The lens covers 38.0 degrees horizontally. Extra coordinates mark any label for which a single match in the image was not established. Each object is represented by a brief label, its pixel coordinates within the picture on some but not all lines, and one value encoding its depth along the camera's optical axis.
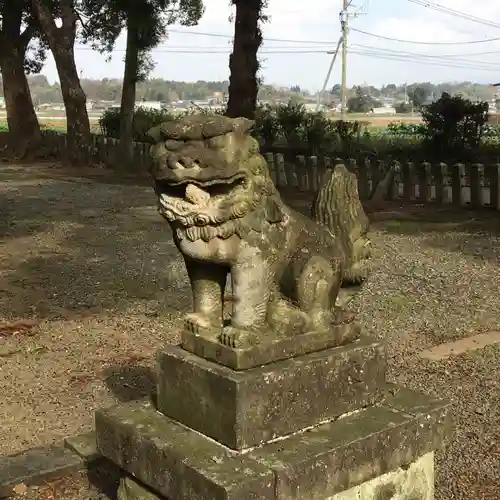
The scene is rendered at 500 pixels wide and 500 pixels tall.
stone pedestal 2.72
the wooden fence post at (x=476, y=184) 12.84
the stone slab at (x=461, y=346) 6.11
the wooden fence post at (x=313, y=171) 15.41
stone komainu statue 2.71
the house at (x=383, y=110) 85.64
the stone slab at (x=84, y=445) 4.19
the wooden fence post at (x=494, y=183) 12.48
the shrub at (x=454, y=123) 15.65
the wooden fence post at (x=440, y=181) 13.37
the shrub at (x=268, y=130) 18.52
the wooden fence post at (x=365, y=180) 14.65
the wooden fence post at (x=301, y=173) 15.73
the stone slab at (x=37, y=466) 3.99
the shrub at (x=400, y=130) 27.59
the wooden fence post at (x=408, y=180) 13.96
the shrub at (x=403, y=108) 73.88
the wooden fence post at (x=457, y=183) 13.13
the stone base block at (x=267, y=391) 2.78
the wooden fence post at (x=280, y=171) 16.20
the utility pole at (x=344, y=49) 40.11
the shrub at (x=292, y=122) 18.33
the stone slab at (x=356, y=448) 2.73
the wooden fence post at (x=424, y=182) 13.66
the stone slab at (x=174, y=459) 2.60
